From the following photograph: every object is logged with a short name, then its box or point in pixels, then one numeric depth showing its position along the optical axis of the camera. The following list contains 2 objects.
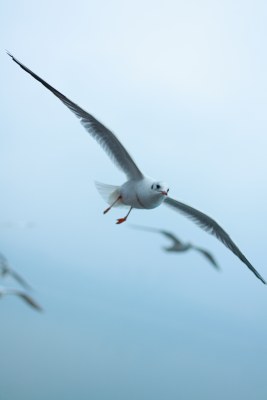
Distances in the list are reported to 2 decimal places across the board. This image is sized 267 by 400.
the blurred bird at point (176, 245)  8.70
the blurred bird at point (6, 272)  8.37
